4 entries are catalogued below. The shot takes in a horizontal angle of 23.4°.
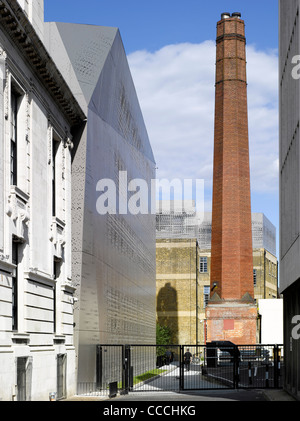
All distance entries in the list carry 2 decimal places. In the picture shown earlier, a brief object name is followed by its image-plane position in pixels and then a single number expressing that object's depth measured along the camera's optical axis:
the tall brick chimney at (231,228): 58.06
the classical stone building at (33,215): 18.98
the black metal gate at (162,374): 29.53
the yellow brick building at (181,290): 86.44
